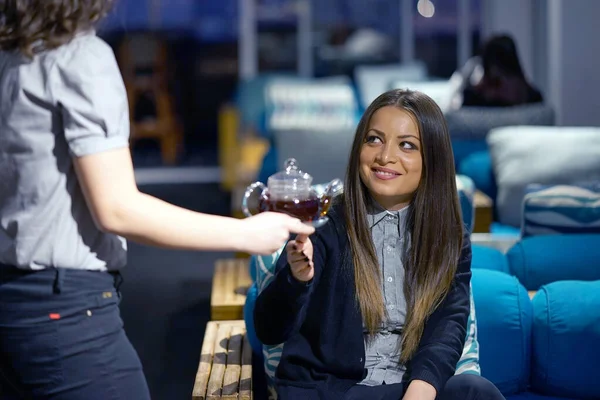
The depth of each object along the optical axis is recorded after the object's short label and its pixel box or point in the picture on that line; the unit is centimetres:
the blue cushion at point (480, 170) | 512
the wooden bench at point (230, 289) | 307
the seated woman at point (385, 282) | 214
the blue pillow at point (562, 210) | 329
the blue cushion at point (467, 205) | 300
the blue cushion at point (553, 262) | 300
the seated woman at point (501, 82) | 655
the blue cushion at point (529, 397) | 248
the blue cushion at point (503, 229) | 460
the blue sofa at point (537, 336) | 245
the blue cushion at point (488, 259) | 286
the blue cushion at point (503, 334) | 245
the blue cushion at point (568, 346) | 245
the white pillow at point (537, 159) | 459
